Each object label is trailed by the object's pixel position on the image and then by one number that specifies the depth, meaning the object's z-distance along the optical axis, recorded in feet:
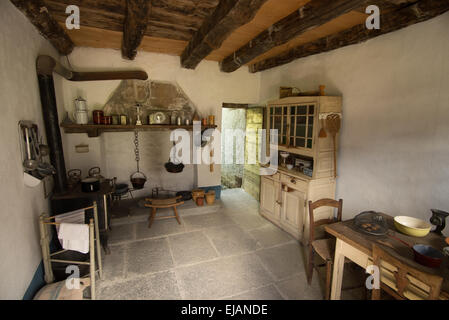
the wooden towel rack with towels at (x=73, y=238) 6.99
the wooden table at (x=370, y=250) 4.82
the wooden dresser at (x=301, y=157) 10.15
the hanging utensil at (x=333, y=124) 10.01
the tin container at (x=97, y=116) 12.09
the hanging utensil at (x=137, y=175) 13.20
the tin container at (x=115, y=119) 12.71
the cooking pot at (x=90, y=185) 9.79
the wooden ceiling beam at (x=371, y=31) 6.79
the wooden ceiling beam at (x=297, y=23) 6.56
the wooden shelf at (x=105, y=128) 11.62
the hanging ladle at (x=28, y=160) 6.91
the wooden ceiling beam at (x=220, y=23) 6.57
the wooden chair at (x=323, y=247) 7.43
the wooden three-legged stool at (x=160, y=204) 12.28
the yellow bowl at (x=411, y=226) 6.07
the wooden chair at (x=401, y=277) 4.16
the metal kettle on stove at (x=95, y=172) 11.83
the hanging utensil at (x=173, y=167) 13.30
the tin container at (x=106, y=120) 12.26
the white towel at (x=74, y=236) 6.99
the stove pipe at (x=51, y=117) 8.36
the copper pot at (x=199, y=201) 14.35
